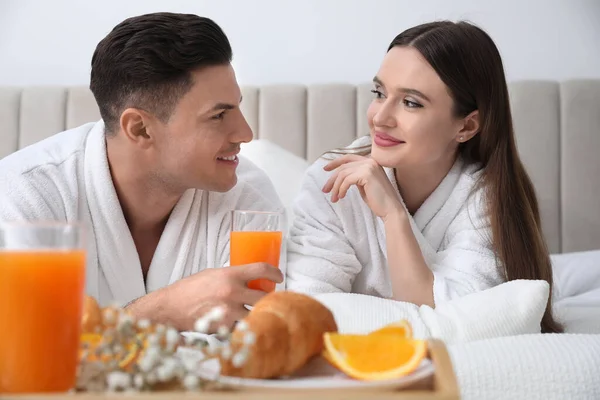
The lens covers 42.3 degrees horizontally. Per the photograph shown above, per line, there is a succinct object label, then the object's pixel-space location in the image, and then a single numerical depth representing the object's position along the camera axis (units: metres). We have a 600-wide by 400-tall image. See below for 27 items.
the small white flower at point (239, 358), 0.77
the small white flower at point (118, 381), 0.72
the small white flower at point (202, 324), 0.75
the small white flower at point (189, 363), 0.75
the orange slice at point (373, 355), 0.82
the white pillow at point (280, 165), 2.74
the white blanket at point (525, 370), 1.07
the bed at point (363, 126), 2.96
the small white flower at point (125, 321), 0.79
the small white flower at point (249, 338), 0.77
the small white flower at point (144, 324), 0.78
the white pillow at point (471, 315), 1.34
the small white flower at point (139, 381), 0.74
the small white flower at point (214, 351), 0.79
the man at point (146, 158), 1.96
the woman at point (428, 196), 2.00
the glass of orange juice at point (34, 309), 0.76
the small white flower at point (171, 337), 0.76
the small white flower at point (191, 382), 0.73
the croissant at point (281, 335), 0.83
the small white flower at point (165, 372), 0.74
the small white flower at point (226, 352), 0.78
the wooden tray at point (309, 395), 0.71
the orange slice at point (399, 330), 0.95
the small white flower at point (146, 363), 0.74
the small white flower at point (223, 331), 0.77
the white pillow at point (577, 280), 2.37
